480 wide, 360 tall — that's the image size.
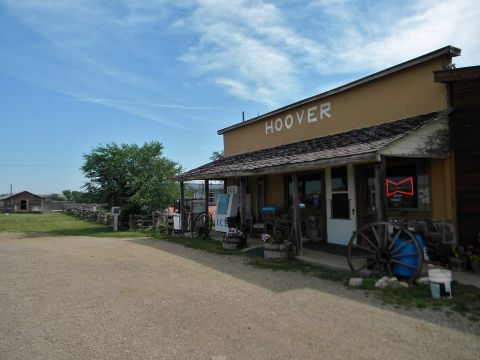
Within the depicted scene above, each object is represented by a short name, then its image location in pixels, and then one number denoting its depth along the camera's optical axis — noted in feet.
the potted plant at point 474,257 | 23.28
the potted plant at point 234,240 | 36.81
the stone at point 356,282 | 21.47
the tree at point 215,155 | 148.25
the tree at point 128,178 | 69.41
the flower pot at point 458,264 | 24.03
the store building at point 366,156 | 25.25
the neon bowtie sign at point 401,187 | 28.30
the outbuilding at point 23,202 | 230.07
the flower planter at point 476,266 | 23.22
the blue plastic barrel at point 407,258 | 21.61
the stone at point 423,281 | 20.93
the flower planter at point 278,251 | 30.04
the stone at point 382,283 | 20.77
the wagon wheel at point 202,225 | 46.57
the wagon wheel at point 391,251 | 21.65
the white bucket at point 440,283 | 18.66
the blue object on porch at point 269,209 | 41.93
